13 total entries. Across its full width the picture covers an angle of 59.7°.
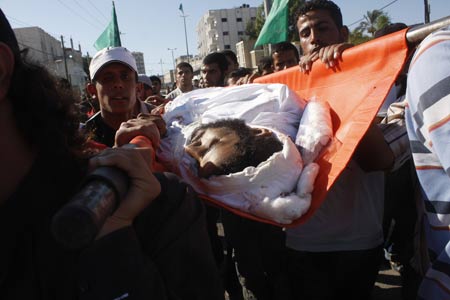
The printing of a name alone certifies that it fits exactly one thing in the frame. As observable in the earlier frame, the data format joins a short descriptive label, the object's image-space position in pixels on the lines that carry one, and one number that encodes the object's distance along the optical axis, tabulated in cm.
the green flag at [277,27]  511
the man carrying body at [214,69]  566
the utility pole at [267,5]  814
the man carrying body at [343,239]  180
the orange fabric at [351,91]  145
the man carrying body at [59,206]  88
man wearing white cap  266
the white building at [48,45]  4671
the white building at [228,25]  7300
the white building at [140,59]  9410
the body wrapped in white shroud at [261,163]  140
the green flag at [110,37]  640
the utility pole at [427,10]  1833
